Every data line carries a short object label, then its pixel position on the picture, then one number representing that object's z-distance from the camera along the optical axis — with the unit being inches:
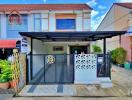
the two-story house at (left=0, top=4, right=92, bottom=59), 366.6
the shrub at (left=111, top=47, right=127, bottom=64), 414.5
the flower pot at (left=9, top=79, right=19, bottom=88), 179.4
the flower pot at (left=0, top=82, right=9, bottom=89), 195.1
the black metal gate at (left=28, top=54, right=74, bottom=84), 227.6
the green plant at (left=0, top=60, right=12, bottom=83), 199.1
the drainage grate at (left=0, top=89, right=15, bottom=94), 181.9
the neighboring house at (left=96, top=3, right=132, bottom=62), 407.9
